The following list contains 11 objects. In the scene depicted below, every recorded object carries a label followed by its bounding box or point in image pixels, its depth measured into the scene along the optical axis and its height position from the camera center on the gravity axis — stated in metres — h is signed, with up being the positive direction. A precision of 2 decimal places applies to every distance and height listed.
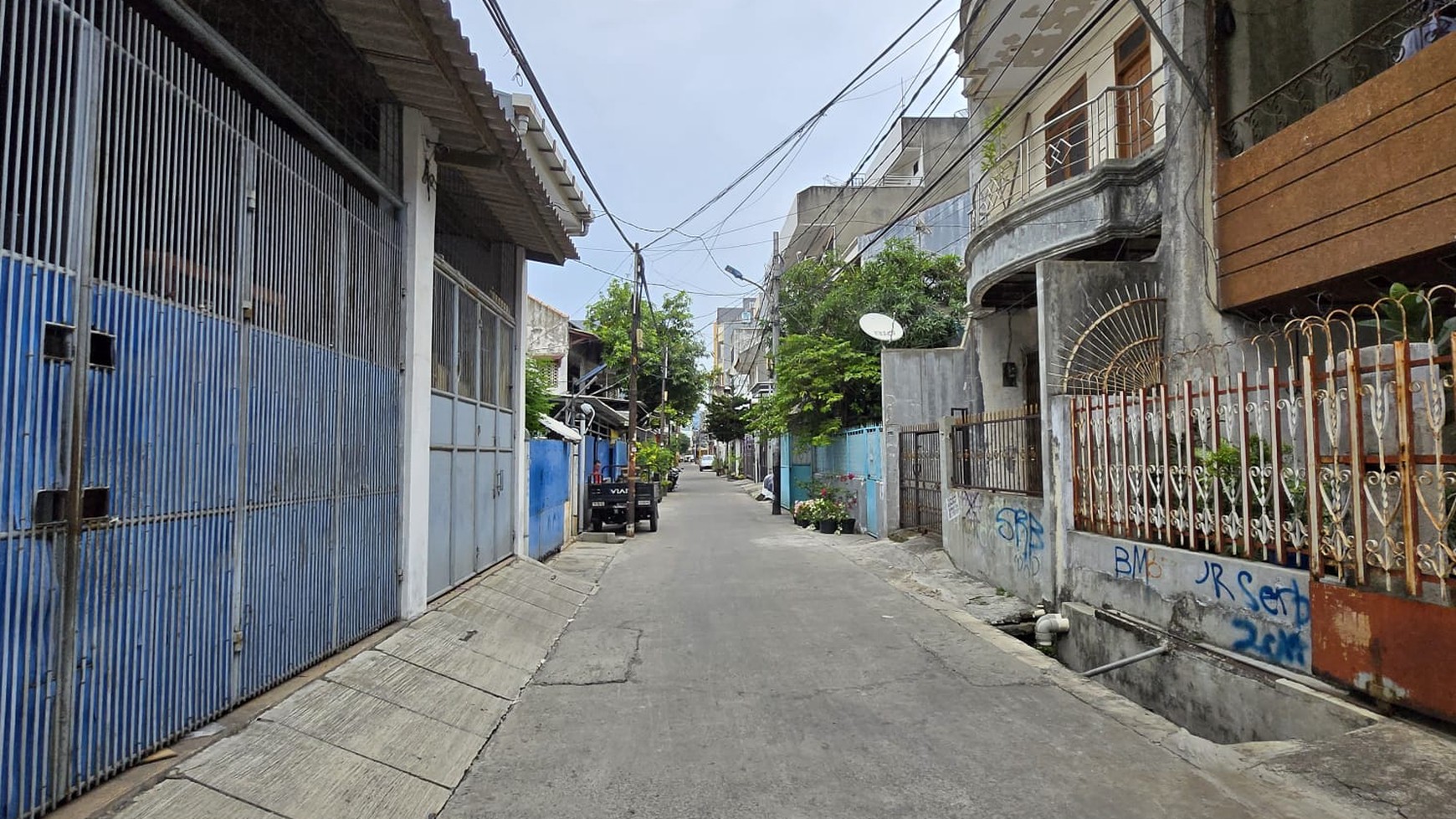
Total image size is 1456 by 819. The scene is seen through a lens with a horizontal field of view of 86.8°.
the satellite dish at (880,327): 15.80 +2.40
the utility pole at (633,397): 17.02 +1.13
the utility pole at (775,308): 22.34 +4.04
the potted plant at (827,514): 17.42 -1.63
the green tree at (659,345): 33.38 +4.47
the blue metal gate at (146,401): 2.82 +0.23
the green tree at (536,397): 14.00 +0.97
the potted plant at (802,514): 18.48 -1.72
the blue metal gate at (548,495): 11.63 -0.82
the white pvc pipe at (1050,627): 7.19 -1.73
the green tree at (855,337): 17.94 +2.55
